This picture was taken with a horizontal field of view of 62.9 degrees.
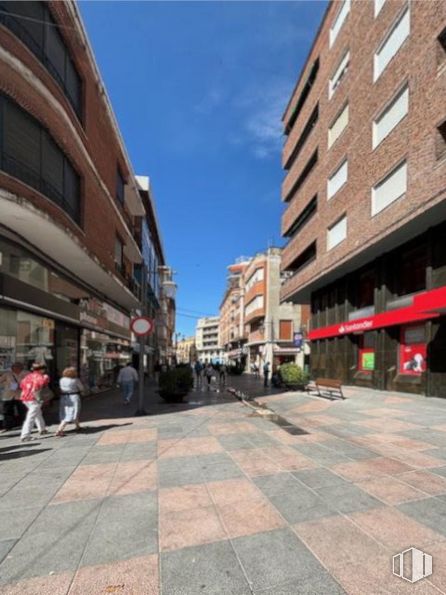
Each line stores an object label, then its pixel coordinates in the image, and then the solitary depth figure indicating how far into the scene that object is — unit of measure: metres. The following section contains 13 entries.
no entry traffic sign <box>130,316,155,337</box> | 11.35
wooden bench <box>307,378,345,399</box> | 14.80
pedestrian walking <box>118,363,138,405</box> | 14.41
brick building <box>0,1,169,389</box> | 9.00
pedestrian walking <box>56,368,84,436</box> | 8.41
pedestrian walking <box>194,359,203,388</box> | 31.55
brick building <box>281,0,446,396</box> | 13.20
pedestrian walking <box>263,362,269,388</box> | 22.81
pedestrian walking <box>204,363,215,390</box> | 22.02
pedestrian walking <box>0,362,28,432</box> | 8.97
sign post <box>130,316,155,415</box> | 11.30
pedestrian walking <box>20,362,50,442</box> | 7.81
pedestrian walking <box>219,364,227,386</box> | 25.06
